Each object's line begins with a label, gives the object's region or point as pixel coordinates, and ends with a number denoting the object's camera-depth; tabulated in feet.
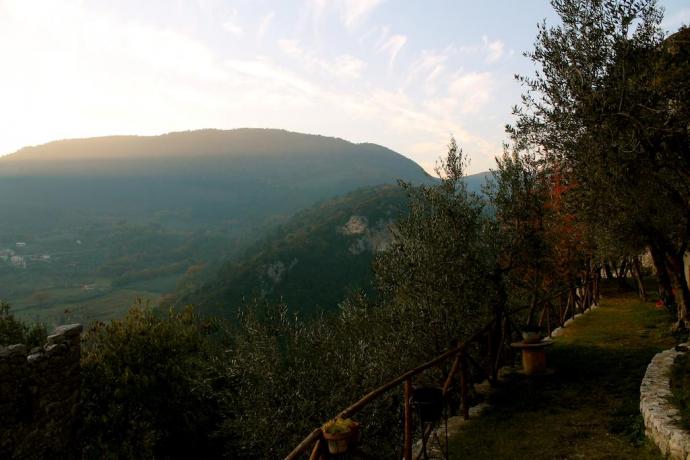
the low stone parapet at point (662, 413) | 26.73
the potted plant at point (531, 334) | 49.21
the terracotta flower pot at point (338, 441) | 24.20
